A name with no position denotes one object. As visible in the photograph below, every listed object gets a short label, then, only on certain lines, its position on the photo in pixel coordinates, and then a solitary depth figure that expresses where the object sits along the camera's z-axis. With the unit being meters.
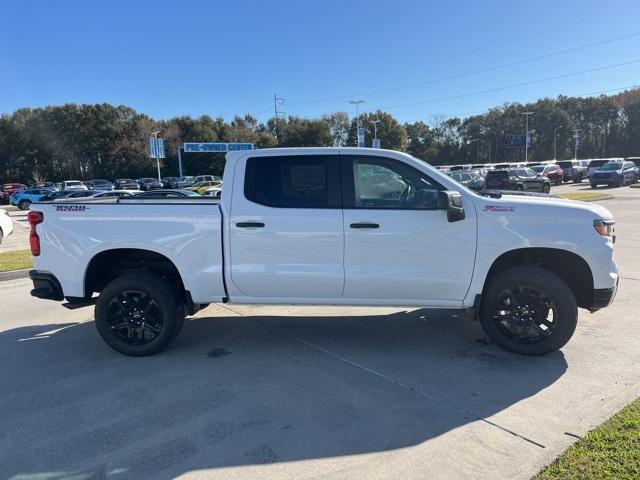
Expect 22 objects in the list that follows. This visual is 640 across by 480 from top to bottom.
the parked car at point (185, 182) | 47.83
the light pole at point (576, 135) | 81.47
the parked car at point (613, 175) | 31.17
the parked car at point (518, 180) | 26.72
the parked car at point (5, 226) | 14.08
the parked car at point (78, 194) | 26.60
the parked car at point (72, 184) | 46.69
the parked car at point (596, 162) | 46.92
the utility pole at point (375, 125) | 80.94
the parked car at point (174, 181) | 48.55
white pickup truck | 4.28
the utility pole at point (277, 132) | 84.88
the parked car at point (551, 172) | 35.25
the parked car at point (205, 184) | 43.42
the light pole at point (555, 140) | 97.21
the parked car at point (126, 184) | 49.56
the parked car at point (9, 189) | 43.20
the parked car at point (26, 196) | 33.22
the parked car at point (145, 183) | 45.31
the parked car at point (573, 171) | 40.62
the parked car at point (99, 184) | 50.78
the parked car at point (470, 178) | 28.81
